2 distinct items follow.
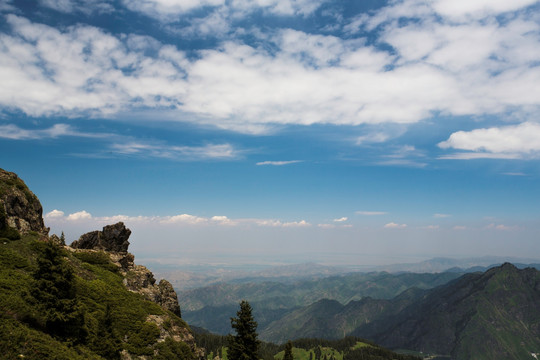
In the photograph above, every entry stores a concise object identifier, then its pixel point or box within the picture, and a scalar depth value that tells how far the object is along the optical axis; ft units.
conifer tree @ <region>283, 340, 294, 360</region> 175.04
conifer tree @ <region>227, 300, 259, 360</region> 147.23
